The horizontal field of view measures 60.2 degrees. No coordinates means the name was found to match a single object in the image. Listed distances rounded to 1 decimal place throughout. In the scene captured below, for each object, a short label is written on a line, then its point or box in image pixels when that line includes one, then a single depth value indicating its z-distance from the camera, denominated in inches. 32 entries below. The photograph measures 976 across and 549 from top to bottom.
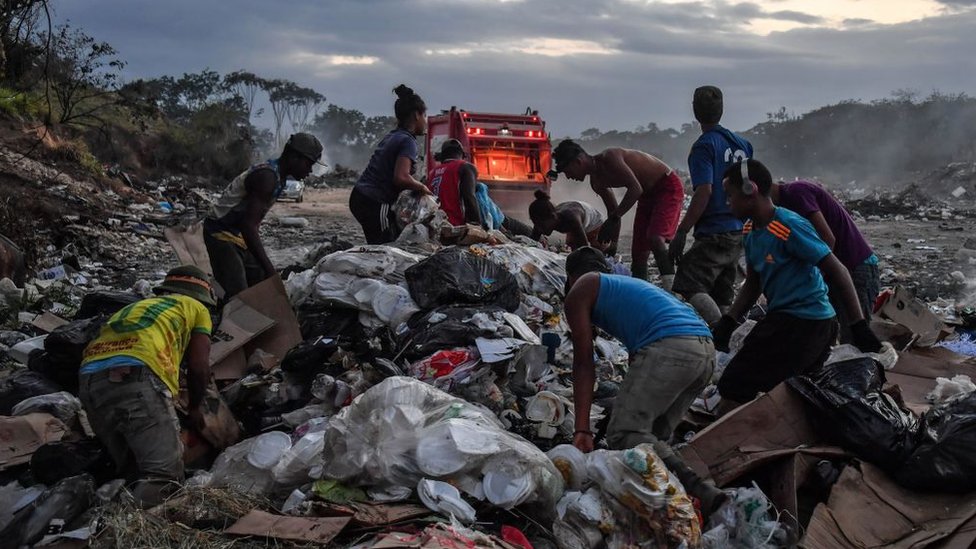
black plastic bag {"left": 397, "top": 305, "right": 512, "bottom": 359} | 177.2
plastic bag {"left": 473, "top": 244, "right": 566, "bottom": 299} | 225.3
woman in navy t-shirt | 239.1
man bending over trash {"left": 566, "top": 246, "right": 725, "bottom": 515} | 129.1
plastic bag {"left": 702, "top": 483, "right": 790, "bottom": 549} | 120.1
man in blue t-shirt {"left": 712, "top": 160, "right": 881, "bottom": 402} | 150.8
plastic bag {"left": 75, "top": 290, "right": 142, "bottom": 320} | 203.5
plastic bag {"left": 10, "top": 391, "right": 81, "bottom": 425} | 167.2
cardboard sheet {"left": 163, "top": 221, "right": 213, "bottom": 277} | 244.8
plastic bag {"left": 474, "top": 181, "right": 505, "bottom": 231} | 273.1
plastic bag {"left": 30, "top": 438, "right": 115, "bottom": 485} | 143.3
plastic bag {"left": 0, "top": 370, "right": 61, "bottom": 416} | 173.5
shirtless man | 231.3
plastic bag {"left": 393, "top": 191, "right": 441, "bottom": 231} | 247.1
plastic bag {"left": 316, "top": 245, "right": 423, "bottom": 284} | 217.0
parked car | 773.3
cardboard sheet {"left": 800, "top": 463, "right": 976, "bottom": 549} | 118.5
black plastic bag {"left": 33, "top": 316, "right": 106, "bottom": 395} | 174.9
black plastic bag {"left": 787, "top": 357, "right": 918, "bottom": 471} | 134.6
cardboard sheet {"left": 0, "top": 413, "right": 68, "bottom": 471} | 151.9
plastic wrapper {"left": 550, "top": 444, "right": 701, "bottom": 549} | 113.1
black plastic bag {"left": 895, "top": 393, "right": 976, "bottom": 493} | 126.9
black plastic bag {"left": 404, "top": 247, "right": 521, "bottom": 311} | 198.7
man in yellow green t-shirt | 135.5
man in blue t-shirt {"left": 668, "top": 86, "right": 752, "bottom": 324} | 204.5
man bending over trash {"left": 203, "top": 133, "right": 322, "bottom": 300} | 201.8
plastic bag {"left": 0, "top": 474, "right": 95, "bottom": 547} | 126.4
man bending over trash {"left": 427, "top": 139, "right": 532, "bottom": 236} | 264.5
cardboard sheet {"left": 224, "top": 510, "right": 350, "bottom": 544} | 111.3
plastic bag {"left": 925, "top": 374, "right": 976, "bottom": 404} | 165.3
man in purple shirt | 193.9
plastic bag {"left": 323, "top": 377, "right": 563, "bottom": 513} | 121.4
